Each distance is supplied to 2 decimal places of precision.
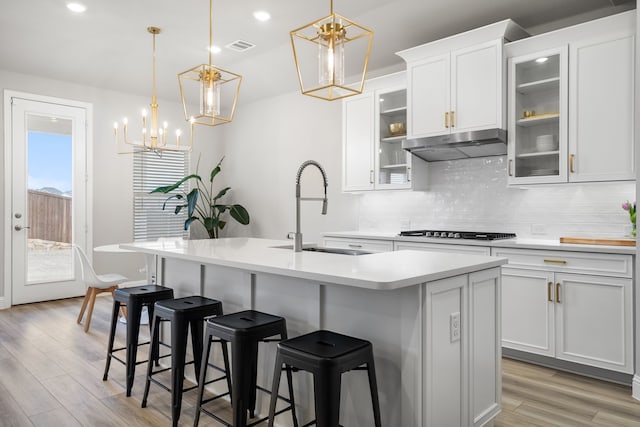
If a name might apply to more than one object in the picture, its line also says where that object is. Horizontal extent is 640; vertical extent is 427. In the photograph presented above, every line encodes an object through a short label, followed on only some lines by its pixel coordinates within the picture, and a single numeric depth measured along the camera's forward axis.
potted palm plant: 6.40
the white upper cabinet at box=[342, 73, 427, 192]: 4.54
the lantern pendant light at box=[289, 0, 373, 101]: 2.16
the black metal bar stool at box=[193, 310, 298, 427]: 2.10
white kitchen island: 1.90
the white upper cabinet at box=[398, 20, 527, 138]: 3.67
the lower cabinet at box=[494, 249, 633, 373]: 2.99
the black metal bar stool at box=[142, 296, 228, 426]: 2.47
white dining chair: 4.48
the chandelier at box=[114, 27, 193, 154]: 3.95
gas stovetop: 3.74
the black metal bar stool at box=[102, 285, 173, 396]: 2.90
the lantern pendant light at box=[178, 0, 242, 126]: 2.94
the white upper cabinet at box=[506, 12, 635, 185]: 3.14
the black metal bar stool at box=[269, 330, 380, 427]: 1.71
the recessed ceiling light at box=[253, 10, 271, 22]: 4.02
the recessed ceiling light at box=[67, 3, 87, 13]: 3.88
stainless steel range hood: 3.69
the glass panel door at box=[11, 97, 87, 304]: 5.41
